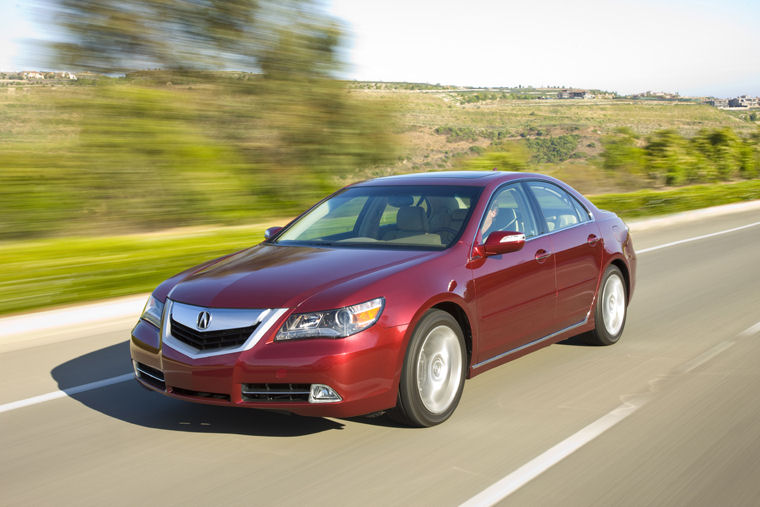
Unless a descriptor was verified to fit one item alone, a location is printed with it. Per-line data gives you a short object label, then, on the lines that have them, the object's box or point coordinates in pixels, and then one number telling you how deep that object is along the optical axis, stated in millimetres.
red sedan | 4523
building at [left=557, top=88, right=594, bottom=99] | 89250
